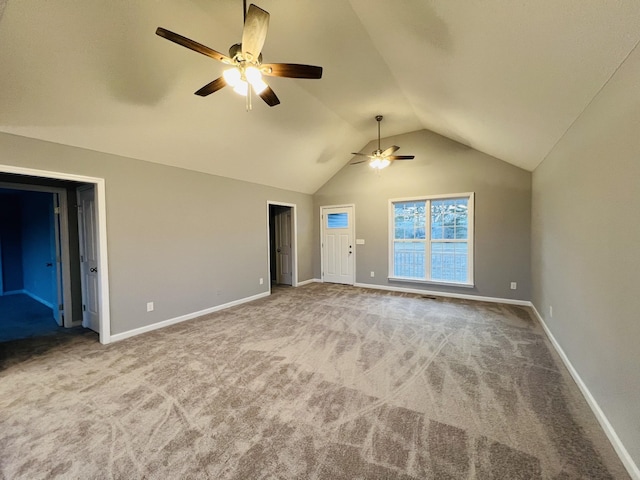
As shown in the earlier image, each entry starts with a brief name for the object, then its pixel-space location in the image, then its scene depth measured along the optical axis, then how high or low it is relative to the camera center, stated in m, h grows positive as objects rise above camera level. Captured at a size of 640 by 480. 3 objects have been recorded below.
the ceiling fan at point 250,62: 1.64 +1.28
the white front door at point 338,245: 6.38 -0.30
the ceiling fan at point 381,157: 4.39 +1.33
